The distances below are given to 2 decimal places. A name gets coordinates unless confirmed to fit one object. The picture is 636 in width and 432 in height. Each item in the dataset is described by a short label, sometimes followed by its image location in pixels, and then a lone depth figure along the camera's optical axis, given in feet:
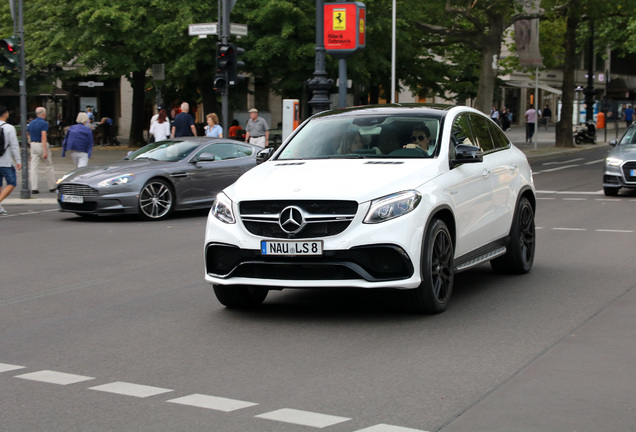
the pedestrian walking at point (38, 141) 68.39
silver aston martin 53.01
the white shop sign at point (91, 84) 169.68
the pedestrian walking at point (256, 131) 84.58
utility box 90.33
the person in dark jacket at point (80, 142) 66.95
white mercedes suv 24.41
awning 189.66
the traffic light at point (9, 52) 64.44
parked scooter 158.10
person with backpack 56.59
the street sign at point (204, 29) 75.10
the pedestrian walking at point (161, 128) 79.51
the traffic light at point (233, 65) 75.51
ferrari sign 85.10
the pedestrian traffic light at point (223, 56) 75.41
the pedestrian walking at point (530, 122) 148.75
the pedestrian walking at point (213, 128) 75.75
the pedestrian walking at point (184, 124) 80.69
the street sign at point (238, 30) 77.15
